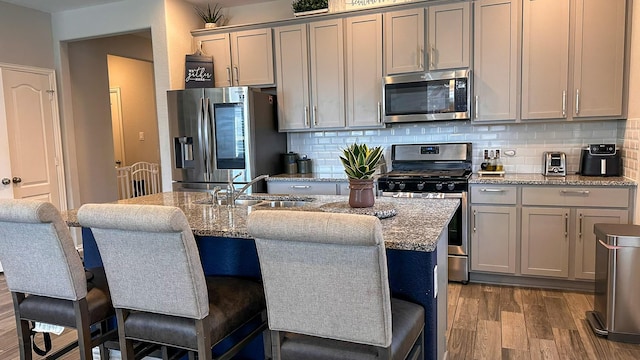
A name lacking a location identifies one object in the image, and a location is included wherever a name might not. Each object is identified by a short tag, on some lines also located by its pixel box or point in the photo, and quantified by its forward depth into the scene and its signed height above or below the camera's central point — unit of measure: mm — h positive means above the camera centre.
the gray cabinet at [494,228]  3564 -768
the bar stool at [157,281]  1545 -505
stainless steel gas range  3646 -378
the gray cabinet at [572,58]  3402 +570
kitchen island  1779 -484
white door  4434 +117
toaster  3756 -277
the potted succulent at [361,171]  2055 -161
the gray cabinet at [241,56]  4480 +864
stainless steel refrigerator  4180 +57
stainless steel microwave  3787 +340
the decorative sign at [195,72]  4559 +720
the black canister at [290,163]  4648 -247
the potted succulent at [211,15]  4738 +1384
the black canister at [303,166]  4711 -286
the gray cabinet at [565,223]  3303 -713
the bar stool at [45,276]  1712 -529
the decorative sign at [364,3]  4023 +1234
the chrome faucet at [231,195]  2709 -331
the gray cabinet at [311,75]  4270 +623
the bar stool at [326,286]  1307 -463
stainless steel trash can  2580 -904
